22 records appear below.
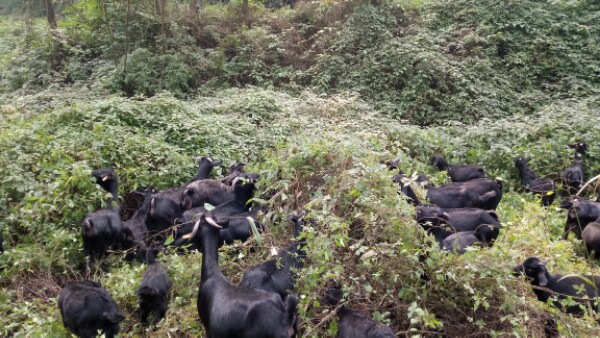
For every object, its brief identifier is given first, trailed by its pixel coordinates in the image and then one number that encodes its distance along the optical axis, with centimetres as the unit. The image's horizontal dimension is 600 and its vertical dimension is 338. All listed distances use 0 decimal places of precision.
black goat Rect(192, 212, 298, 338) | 357
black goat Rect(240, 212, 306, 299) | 427
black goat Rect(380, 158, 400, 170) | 715
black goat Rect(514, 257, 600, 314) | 429
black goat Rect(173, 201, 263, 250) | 559
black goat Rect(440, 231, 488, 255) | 505
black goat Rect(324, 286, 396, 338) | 347
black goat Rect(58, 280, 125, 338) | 406
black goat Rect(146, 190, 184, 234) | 606
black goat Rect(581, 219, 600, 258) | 594
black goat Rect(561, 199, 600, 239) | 652
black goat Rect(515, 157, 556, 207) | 803
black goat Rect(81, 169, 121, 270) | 529
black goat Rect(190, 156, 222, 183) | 727
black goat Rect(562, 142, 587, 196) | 799
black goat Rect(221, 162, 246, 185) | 677
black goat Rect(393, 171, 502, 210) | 701
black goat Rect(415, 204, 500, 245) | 531
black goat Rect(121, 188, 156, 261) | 558
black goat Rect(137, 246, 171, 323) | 444
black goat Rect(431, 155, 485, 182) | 835
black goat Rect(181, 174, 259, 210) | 639
